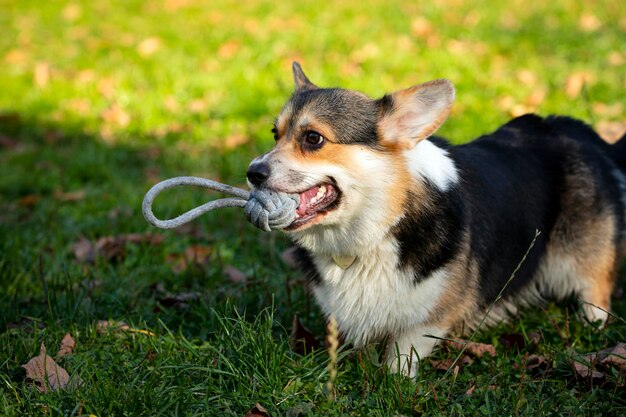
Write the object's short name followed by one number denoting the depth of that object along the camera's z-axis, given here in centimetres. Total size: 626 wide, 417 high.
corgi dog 292
